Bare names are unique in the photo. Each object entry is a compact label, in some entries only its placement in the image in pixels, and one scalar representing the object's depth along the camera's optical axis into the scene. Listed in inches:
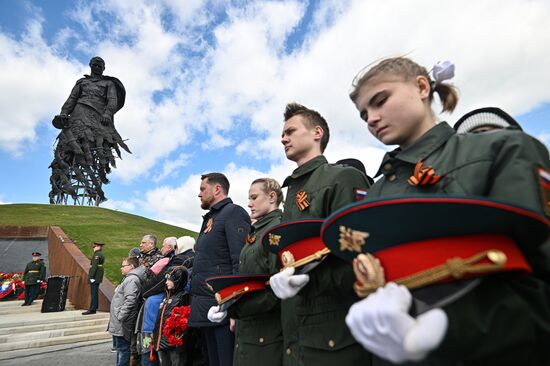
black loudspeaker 434.9
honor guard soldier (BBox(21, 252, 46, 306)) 471.8
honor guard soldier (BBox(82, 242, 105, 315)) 407.5
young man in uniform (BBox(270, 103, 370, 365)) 65.4
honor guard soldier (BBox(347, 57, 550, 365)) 32.8
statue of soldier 1170.0
